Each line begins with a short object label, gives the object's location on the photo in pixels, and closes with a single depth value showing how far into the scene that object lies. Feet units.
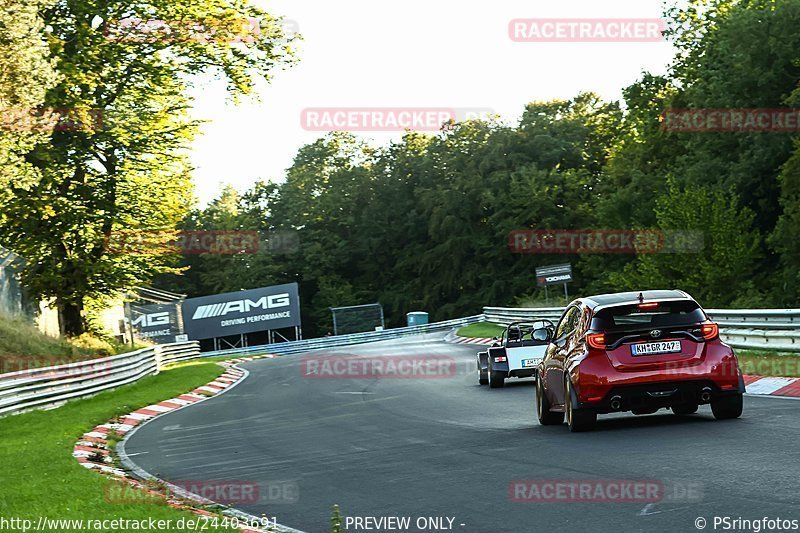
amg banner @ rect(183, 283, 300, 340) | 270.87
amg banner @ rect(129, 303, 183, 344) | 254.88
